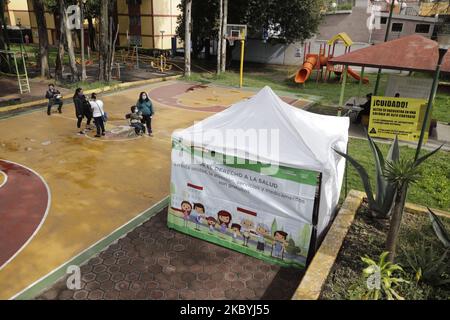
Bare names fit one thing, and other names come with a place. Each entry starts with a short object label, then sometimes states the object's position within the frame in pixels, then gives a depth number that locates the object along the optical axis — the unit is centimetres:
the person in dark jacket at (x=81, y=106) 1252
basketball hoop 2236
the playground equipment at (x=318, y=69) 2467
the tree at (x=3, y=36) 2184
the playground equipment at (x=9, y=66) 2130
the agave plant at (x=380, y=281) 493
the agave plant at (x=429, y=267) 524
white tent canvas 599
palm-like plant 527
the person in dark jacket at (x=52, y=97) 1459
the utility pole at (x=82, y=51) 1848
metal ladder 1834
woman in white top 1187
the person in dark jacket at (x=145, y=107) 1236
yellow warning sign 960
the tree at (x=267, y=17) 2655
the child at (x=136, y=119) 1262
